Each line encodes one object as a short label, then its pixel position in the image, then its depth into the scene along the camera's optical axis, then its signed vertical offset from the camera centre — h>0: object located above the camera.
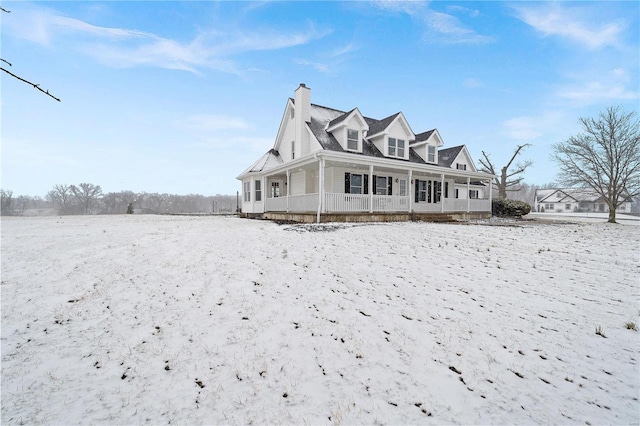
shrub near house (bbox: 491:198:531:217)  22.25 +0.50
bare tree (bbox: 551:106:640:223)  19.25 +4.55
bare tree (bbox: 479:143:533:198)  35.97 +6.22
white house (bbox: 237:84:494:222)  13.65 +2.65
